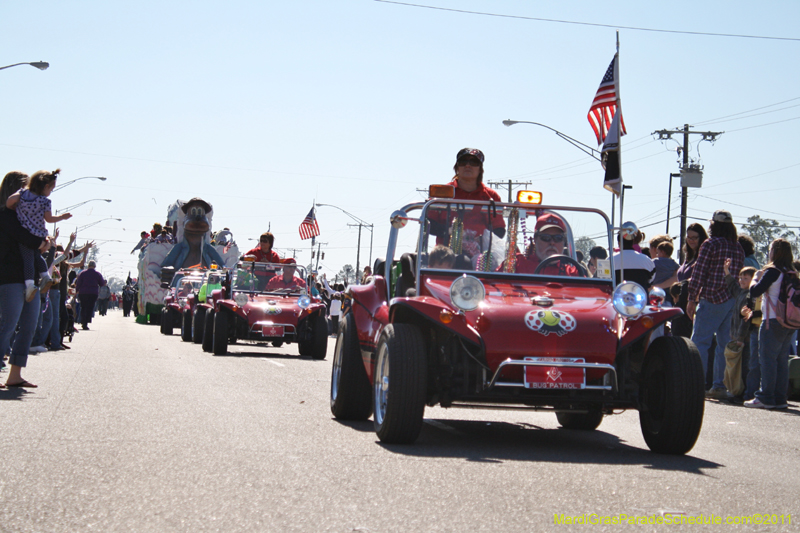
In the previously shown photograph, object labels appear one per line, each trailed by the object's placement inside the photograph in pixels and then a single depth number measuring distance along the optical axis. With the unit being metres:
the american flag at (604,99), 13.03
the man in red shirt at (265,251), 18.00
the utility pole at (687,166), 42.22
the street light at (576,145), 27.12
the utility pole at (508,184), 56.98
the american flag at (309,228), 36.22
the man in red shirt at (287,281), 17.64
